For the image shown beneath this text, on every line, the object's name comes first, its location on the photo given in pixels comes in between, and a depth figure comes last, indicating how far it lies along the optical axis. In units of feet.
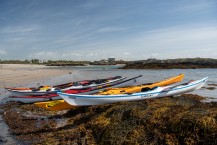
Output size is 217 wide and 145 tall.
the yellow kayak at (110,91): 21.16
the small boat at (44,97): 28.66
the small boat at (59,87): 31.82
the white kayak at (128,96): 20.24
